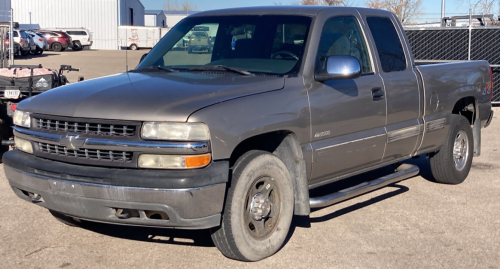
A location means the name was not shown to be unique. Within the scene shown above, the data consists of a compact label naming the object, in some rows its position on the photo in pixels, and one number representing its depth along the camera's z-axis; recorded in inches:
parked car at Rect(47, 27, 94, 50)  2205.2
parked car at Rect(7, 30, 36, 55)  1449.3
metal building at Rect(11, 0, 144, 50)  2532.0
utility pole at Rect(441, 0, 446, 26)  630.5
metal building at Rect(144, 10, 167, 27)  3460.6
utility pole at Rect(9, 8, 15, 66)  600.3
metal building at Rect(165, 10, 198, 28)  3719.0
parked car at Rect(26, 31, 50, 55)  1689.2
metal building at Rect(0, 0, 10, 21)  1858.3
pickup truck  166.7
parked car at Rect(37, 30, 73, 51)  2016.4
